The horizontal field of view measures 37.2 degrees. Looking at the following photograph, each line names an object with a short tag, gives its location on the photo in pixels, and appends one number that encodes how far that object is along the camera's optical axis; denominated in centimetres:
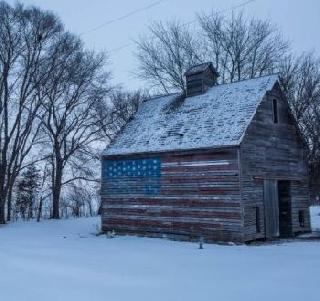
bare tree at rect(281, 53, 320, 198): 3800
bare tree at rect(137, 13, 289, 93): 3925
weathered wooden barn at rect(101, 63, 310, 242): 2053
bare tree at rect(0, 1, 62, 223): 3003
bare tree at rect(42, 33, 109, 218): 3241
